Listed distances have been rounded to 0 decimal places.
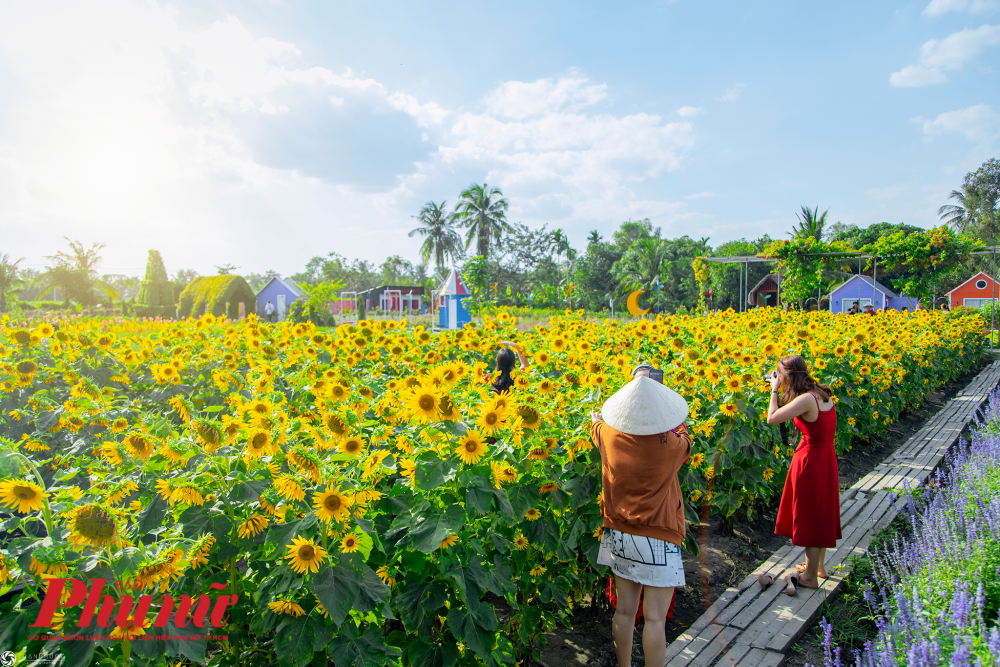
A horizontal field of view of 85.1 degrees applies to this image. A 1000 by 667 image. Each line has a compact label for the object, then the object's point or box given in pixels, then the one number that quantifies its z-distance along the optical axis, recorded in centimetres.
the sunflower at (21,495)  139
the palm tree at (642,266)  3918
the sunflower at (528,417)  212
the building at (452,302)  2205
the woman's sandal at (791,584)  310
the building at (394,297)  4931
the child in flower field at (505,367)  442
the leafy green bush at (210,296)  2641
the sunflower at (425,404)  190
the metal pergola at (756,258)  1523
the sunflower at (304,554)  151
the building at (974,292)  3781
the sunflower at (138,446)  171
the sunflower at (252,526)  163
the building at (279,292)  3788
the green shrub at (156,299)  2884
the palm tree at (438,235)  5259
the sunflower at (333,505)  153
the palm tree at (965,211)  5047
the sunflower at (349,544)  157
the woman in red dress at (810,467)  317
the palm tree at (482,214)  4350
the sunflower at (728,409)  326
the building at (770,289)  4154
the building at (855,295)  3731
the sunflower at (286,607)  155
